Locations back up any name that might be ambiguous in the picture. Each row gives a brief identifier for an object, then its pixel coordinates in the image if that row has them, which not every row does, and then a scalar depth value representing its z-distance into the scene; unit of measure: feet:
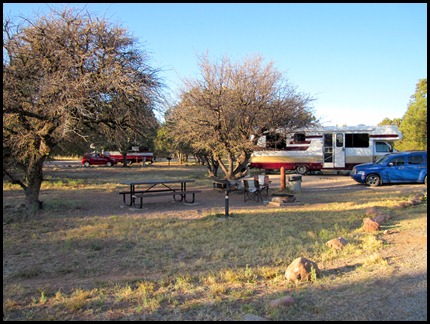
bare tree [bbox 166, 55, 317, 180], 47.26
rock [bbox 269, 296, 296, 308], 12.27
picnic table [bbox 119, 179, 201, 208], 38.09
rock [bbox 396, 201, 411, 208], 35.44
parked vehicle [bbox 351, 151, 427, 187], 57.52
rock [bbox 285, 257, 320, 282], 15.34
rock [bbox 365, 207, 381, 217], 31.56
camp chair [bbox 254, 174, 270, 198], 45.21
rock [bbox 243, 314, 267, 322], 11.10
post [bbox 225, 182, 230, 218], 31.81
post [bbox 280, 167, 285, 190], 54.23
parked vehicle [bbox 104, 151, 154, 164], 143.97
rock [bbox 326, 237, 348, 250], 20.80
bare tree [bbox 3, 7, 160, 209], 29.94
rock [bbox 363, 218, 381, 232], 25.25
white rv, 78.33
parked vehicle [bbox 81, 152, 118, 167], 127.54
